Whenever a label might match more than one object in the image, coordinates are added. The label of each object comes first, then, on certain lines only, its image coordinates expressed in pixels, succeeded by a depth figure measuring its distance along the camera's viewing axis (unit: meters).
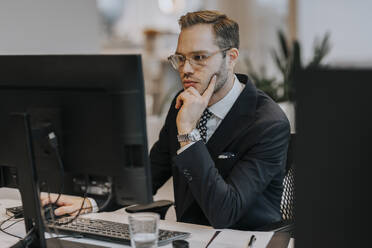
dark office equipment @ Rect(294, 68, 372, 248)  1.21
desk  1.93
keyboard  1.94
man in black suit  2.04
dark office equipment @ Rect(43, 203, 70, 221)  2.05
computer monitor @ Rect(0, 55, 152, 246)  1.68
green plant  4.27
